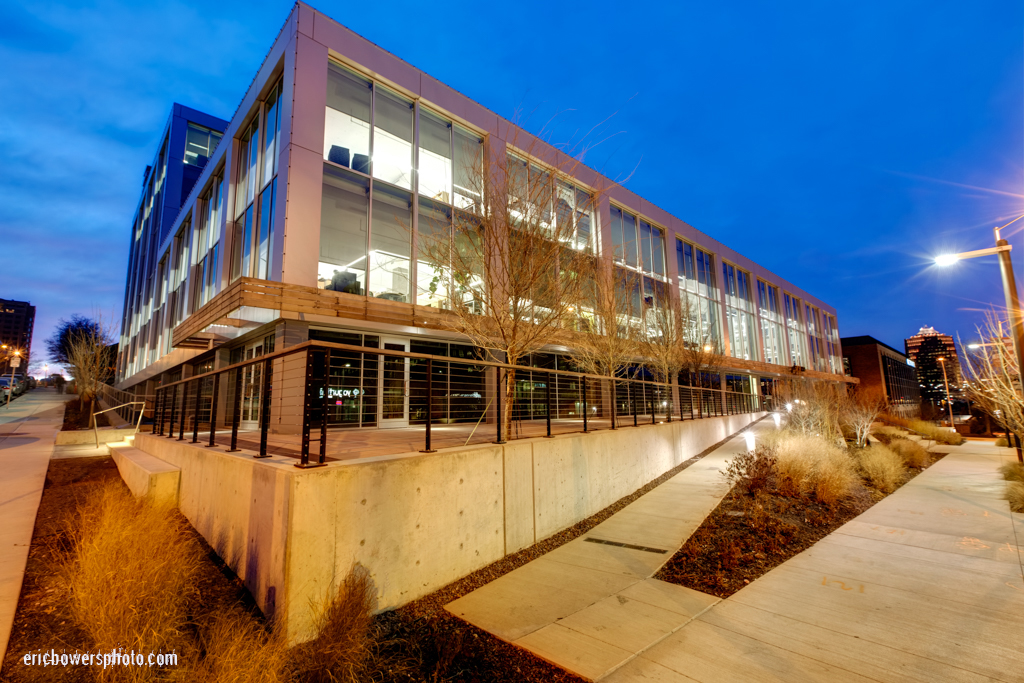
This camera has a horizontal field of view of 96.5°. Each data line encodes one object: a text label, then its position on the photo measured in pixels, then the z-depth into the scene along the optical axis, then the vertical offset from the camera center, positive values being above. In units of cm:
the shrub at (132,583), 317 -140
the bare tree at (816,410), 1441 -37
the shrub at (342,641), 325 -176
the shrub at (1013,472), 917 -154
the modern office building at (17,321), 15112 +3017
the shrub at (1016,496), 735 -162
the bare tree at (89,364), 1992 +198
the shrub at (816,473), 787 -133
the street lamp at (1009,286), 628 +162
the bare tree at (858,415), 1475 -55
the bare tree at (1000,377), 977 +48
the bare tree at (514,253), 729 +246
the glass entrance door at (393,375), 1262 +88
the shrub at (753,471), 822 -137
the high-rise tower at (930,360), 10295 +1068
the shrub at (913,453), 1201 -146
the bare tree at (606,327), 1216 +212
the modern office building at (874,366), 5559 +412
